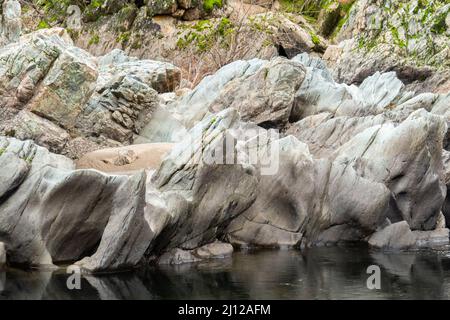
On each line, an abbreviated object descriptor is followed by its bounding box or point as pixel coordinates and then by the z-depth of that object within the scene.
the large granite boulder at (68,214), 18.97
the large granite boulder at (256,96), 32.75
